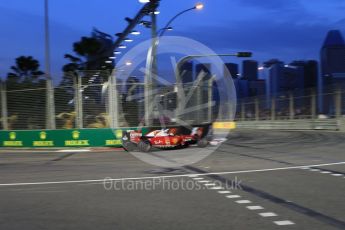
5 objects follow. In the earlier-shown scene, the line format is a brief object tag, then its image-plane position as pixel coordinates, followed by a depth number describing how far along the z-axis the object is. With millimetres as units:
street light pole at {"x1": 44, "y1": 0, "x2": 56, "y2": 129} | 21703
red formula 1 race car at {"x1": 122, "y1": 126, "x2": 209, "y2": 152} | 19156
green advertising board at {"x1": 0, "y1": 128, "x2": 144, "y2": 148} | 21094
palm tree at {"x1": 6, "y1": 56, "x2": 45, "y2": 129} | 22094
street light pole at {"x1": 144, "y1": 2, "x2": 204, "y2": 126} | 20847
